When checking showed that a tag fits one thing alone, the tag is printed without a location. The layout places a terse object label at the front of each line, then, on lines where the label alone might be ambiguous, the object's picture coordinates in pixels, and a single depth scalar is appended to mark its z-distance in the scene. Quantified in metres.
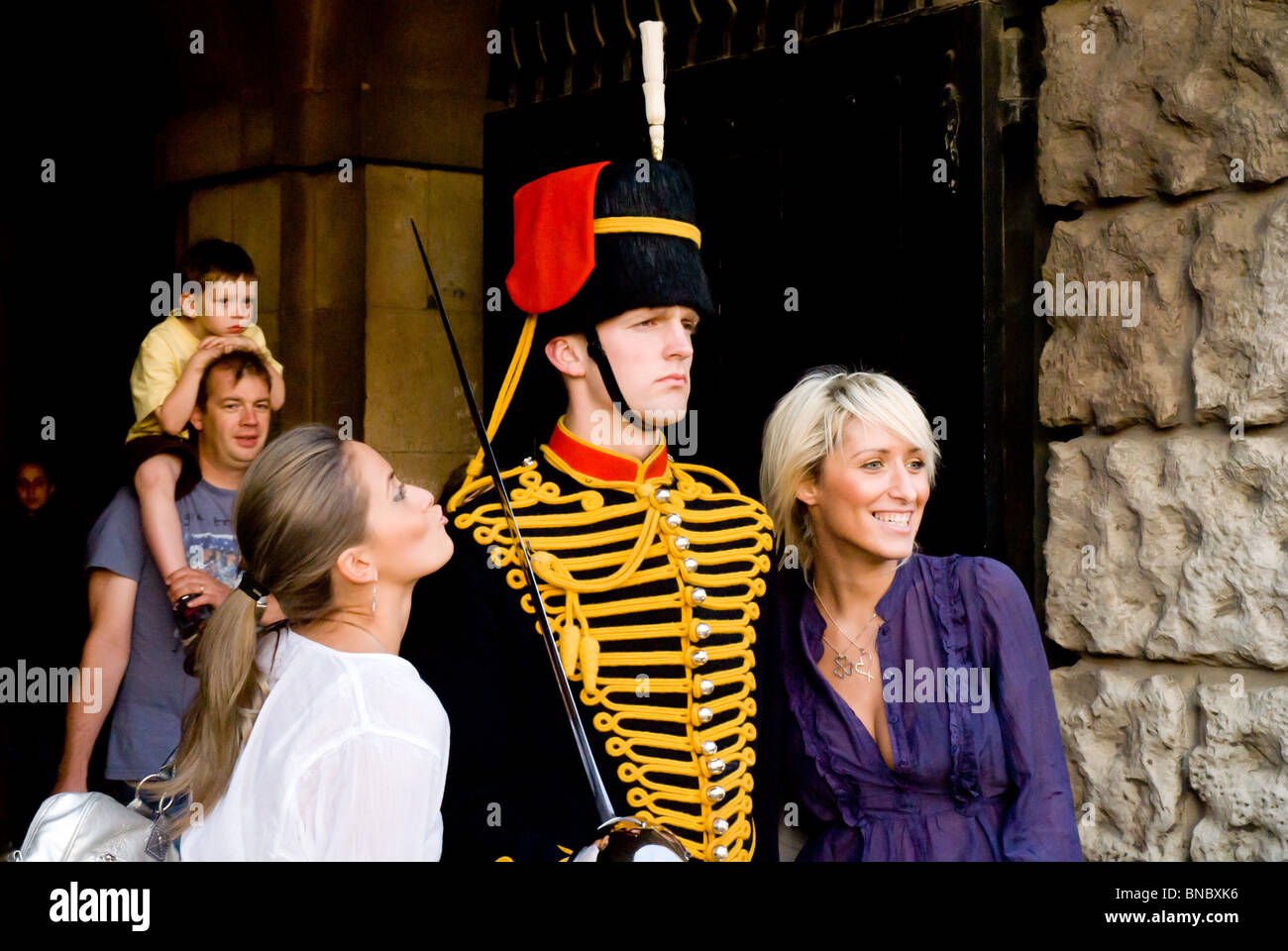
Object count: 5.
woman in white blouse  2.06
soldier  2.25
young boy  3.44
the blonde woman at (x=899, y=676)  2.51
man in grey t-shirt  3.44
